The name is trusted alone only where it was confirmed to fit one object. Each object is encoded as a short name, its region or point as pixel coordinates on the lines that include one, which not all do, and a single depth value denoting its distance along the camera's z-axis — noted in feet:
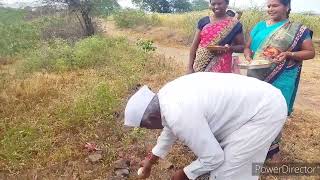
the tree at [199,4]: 118.70
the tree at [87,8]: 44.37
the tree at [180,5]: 103.60
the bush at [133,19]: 57.66
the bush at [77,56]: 26.52
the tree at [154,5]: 95.56
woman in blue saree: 11.12
